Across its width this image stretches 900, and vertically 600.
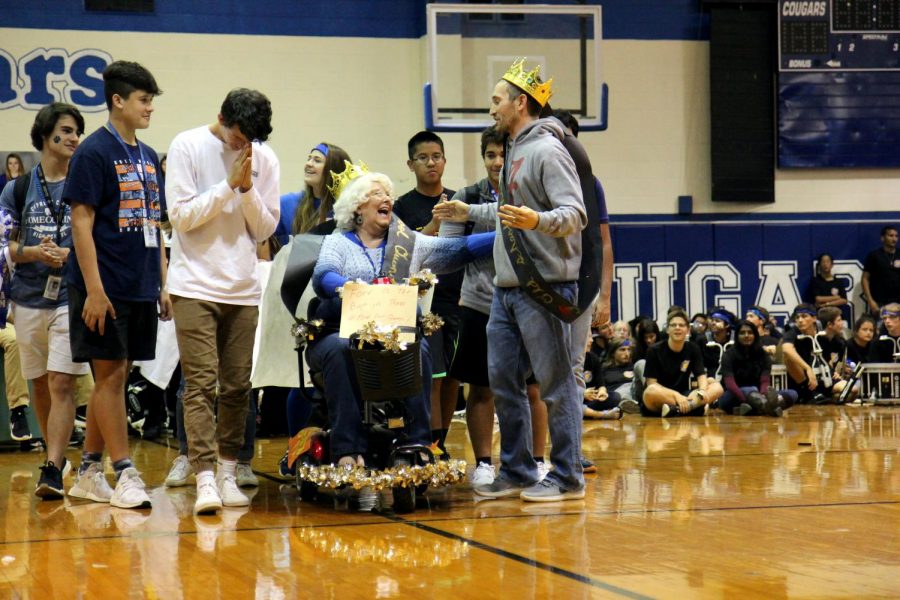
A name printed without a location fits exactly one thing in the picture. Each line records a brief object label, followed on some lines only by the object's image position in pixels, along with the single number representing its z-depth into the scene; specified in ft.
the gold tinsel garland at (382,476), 27.63
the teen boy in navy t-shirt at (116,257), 28.60
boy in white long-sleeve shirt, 28.32
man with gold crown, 28.22
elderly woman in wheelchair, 28.62
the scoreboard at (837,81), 85.80
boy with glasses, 33.57
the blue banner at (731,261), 86.26
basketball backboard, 71.37
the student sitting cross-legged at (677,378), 61.68
